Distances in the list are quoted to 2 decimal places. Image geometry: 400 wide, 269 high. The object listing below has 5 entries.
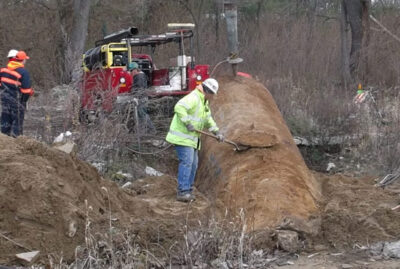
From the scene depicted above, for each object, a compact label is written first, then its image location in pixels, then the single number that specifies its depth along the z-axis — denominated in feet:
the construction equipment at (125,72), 38.73
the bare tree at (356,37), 58.18
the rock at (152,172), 35.86
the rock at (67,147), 26.55
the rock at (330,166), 39.76
